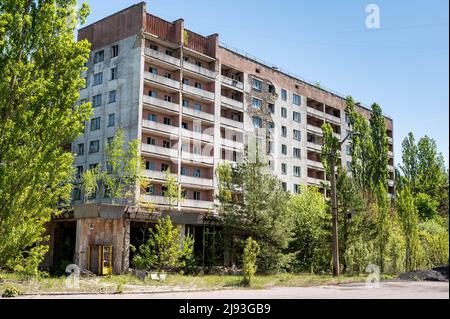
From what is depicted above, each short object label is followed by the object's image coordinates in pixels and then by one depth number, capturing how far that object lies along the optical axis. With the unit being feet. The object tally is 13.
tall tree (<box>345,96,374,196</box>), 190.70
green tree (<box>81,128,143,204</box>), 138.00
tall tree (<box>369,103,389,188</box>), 193.16
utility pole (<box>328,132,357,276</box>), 88.02
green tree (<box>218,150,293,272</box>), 100.22
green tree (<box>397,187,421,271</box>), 118.62
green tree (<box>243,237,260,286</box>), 76.02
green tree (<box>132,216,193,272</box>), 86.84
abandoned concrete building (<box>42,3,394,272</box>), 164.14
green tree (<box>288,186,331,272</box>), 107.59
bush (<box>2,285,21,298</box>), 54.54
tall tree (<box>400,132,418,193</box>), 220.84
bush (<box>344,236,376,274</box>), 103.40
